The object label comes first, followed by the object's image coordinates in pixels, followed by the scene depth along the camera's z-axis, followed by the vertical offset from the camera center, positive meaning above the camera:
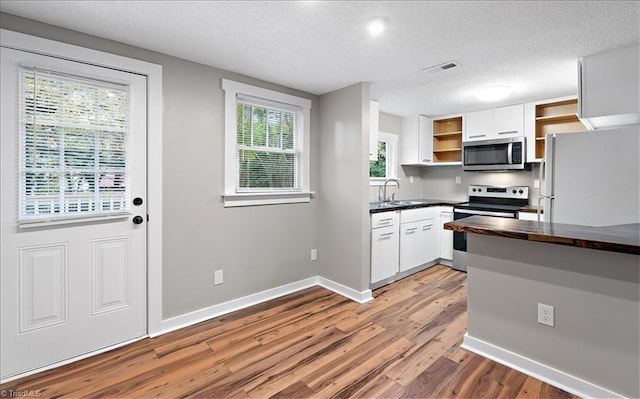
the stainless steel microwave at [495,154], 3.79 +0.59
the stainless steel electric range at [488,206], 3.83 -0.11
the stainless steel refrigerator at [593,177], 2.06 +0.15
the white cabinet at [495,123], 3.83 +1.01
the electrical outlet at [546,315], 1.84 -0.74
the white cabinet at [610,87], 2.16 +0.84
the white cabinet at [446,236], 4.28 -0.57
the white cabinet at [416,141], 4.63 +0.90
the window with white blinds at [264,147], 2.83 +0.53
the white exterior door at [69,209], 1.86 -0.09
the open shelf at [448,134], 4.54 +1.01
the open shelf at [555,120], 3.61 +0.98
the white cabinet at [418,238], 3.79 -0.55
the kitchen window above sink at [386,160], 4.52 +0.59
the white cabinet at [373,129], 3.34 +0.77
